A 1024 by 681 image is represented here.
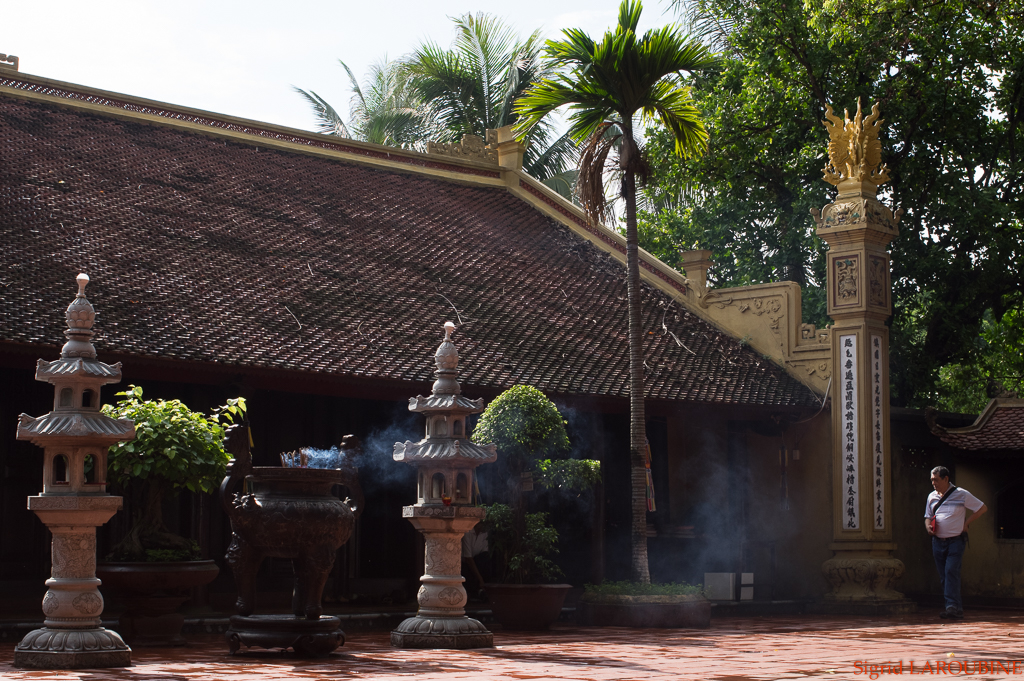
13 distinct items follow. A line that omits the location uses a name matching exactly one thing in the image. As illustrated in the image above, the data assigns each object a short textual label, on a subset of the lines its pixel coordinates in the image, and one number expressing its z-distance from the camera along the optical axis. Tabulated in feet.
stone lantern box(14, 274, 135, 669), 25.31
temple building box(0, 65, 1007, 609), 40.32
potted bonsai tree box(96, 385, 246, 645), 30.42
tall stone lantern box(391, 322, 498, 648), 31.45
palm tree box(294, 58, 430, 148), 96.58
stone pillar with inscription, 49.75
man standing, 42.19
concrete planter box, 40.47
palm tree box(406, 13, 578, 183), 93.40
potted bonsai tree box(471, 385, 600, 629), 38.78
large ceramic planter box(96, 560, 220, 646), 30.40
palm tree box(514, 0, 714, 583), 41.37
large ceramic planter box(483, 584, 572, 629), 39.19
